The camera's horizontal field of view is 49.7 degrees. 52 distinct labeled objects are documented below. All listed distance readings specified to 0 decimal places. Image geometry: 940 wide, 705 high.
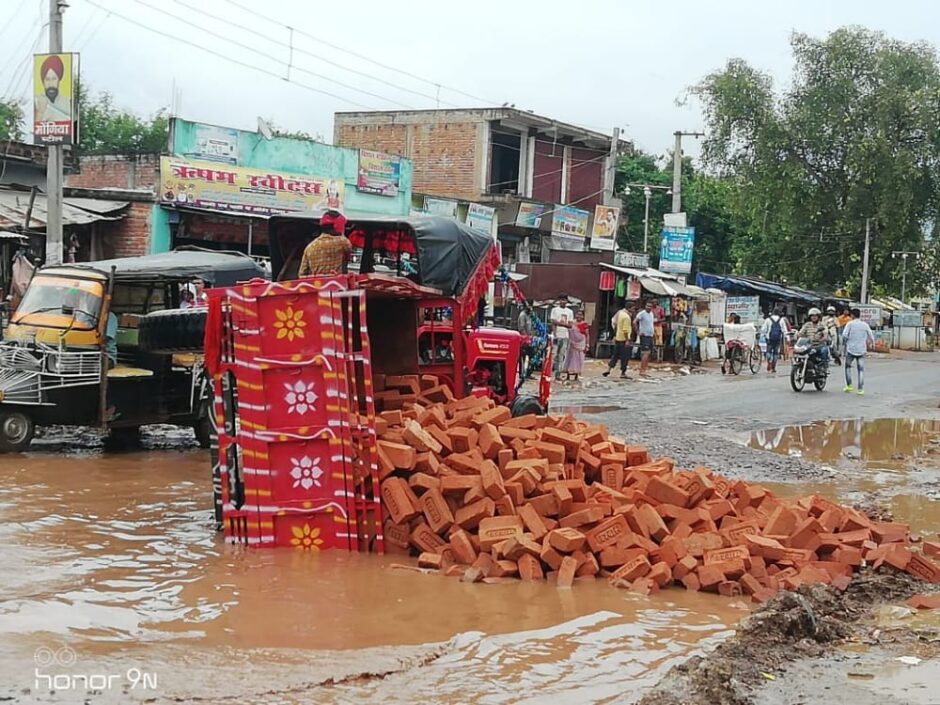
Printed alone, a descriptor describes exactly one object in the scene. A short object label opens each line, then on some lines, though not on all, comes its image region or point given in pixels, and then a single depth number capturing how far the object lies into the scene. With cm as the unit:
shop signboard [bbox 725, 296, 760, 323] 3606
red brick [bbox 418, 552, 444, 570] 714
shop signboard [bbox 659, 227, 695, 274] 3456
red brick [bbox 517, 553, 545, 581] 693
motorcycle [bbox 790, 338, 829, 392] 2072
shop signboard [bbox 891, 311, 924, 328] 4919
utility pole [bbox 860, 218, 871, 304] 4394
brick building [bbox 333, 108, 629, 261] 3428
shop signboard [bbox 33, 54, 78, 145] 1762
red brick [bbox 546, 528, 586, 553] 701
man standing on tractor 910
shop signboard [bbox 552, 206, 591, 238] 3581
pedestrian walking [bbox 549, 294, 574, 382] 2262
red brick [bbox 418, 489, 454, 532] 742
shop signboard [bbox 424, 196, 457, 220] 2969
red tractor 745
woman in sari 2211
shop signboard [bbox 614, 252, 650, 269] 3189
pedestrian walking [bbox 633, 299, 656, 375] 2538
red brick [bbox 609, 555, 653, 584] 689
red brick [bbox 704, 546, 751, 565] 689
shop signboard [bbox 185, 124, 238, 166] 2325
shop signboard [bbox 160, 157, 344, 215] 2223
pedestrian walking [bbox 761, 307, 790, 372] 2733
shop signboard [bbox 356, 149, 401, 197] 2723
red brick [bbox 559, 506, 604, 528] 727
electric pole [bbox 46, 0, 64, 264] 1758
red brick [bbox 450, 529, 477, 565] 714
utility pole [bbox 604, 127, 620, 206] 3703
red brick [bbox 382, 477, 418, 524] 741
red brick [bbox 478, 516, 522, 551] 715
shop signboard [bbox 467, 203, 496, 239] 3136
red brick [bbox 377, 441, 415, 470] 758
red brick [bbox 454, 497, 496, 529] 734
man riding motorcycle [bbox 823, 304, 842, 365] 3226
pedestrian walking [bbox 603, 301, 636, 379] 2338
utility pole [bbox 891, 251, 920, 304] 4444
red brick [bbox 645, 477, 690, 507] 765
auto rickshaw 1123
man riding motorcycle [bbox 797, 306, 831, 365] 2062
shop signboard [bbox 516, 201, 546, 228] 3406
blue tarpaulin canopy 4016
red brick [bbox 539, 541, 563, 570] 698
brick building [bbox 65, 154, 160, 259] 2214
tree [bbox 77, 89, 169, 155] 4122
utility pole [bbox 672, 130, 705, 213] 3628
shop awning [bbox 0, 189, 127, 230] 2019
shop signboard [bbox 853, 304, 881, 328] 4355
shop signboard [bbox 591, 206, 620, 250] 3575
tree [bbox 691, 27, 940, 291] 4212
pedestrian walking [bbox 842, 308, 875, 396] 2025
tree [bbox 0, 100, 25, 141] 3819
